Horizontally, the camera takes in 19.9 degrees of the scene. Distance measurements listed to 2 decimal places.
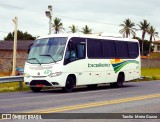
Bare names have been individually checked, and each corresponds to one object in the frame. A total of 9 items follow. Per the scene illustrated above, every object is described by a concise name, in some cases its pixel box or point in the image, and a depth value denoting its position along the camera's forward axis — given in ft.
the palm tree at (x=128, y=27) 414.21
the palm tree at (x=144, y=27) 427.74
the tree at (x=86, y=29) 419.35
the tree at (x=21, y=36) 384.88
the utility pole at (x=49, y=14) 95.92
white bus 70.28
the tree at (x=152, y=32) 431.84
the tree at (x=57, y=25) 389.52
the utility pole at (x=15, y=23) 131.83
